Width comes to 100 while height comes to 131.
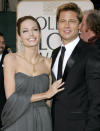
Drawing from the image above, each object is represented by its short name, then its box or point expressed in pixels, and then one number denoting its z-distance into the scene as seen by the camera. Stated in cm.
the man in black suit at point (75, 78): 160
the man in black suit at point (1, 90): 384
